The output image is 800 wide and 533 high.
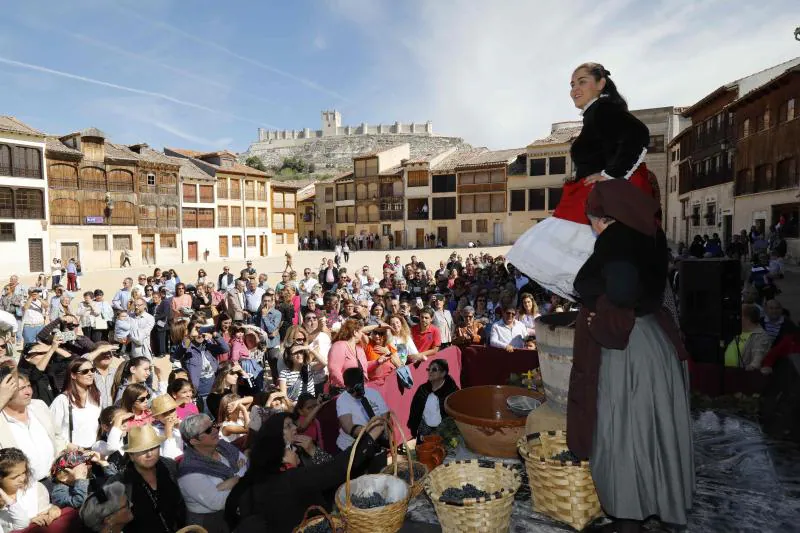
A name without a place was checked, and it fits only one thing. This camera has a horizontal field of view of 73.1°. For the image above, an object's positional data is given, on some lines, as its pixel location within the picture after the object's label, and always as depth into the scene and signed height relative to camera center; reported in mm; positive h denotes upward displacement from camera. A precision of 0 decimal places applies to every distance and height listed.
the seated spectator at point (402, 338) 8109 -1473
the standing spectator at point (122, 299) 12711 -1278
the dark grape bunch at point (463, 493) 3031 -1455
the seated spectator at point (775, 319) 6985 -1086
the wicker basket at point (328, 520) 3172 -1669
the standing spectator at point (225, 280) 16609 -1116
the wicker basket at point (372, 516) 2906 -1496
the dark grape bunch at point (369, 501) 3238 -1564
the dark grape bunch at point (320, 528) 3262 -1729
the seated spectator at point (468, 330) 8570 -1510
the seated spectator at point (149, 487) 3768 -1754
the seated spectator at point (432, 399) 5836 -1745
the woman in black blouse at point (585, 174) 3104 +382
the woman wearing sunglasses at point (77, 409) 5250 -1608
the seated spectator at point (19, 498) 3406 -1629
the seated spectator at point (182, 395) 5582 -1554
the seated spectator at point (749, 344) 6219 -1279
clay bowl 3895 -1404
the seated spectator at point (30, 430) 4277 -1507
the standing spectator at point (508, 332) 8383 -1455
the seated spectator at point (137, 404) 5102 -1510
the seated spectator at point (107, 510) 3377 -1663
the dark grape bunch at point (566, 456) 3125 -1274
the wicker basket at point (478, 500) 2801 -1431
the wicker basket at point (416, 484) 3344 -1524
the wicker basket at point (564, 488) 2934 -1382
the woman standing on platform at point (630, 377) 2627 -702
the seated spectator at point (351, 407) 5266 -1641
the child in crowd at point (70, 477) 3898 -1721
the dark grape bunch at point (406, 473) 3701 -1610
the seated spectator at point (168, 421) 4882 -1638
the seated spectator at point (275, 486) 3674 -1676
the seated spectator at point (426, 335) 8859 -1560
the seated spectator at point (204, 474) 4000 -1773
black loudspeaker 6520 -837
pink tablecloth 6629 -1879
